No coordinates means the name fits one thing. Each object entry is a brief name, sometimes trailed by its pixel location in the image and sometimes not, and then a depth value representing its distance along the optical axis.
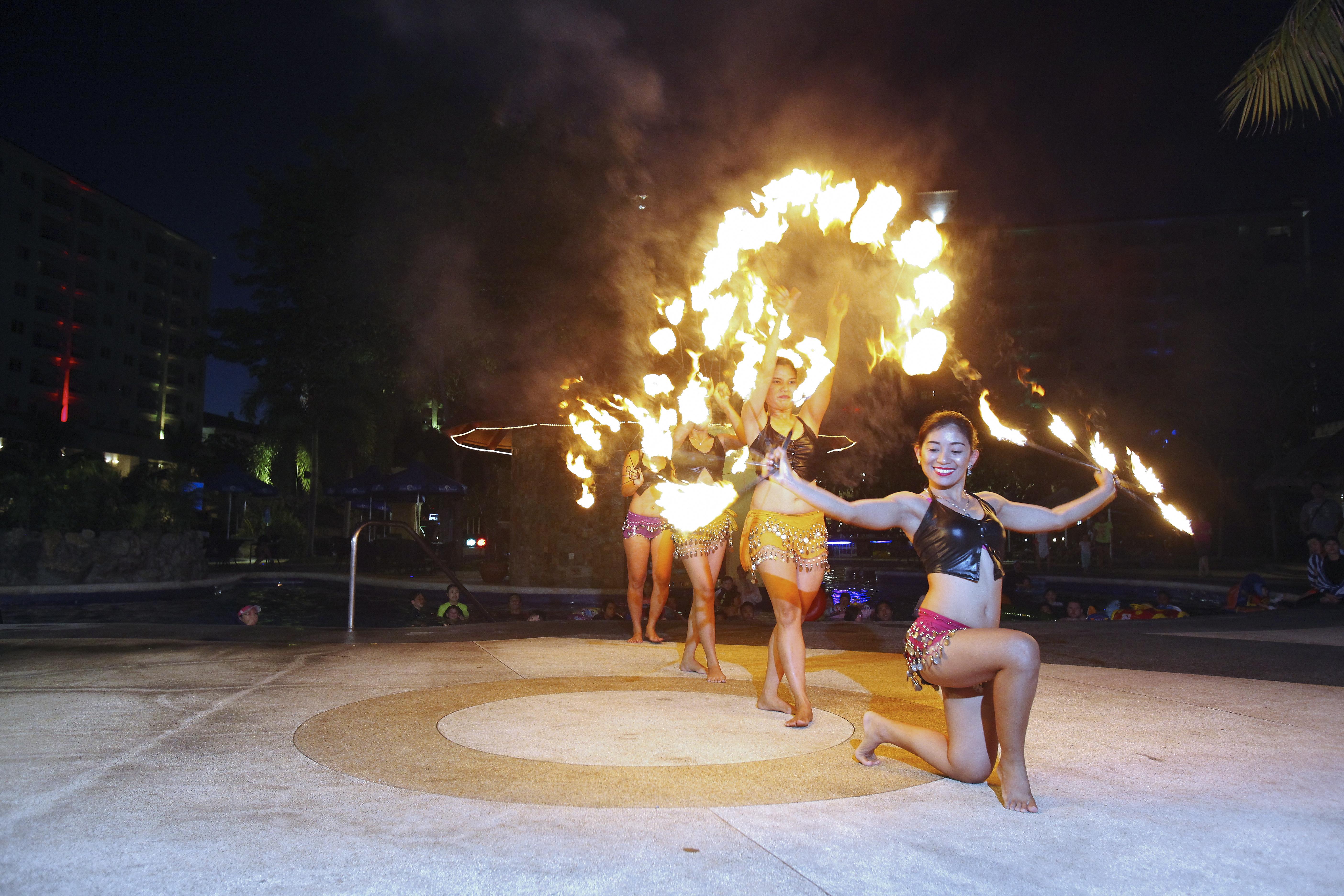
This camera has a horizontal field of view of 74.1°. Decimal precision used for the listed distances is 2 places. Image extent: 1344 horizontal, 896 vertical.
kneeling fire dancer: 3.13
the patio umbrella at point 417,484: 21.09
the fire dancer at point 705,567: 5.77
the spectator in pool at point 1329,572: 11.39
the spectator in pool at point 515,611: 12.35
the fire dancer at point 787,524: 4.60
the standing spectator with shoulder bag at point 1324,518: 15.51
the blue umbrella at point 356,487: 21.58
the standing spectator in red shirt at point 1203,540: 19.94
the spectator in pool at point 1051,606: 13.84
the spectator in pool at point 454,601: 11.29
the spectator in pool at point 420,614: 12.02
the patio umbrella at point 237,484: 24.16
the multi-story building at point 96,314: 63.81
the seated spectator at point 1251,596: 12.30
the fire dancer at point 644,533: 7.24
